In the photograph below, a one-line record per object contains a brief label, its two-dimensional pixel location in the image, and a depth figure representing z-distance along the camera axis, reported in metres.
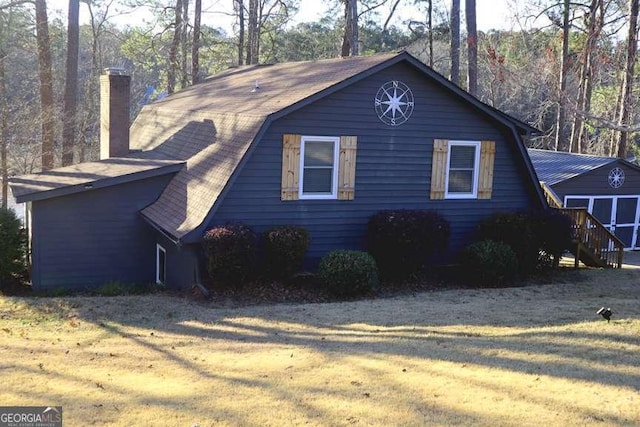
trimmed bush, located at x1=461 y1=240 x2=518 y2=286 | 14.35
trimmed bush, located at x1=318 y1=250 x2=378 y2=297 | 12.96
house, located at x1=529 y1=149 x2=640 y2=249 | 20.77
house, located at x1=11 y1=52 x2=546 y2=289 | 13.27
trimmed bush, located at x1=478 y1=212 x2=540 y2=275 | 14.92
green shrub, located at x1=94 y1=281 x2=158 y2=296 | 13.34
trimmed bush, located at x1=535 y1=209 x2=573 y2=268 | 15.25
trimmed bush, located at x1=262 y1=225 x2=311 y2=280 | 12.97
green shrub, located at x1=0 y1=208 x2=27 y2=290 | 13.31
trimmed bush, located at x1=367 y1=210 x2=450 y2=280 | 13.84
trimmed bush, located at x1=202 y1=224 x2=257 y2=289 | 12.26
